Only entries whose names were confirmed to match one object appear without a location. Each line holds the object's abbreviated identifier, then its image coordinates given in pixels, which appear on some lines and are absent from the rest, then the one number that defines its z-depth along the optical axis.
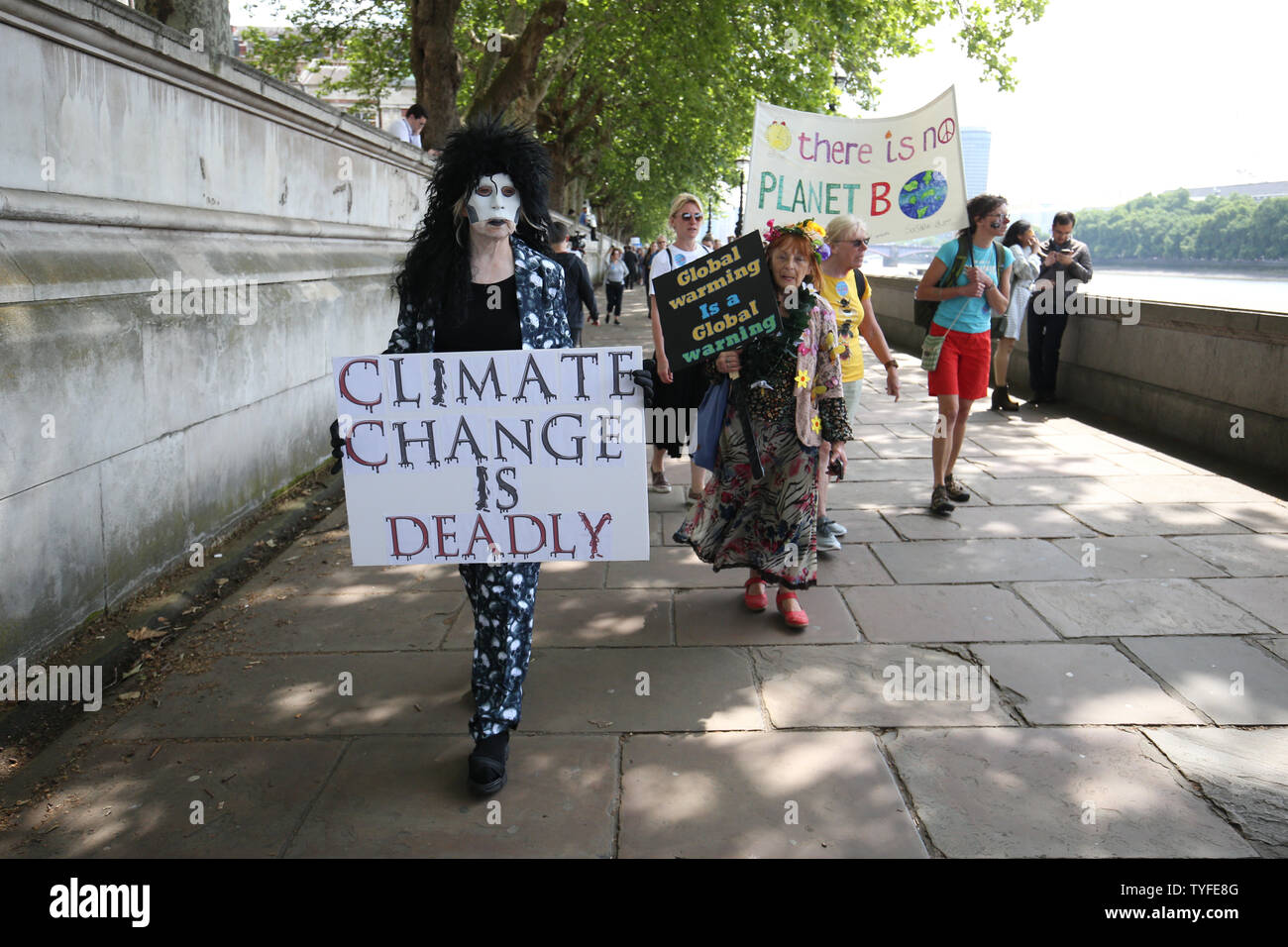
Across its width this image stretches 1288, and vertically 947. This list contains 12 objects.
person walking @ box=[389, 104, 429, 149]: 13.15
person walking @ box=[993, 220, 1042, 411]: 10.70
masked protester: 3.46
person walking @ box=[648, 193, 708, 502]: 4.46
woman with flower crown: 4.58
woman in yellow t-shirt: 5.64
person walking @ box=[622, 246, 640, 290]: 43.07
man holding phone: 10.63
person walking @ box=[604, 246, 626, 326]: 23.12
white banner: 8.06
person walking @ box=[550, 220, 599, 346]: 9.62
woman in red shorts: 6.46
